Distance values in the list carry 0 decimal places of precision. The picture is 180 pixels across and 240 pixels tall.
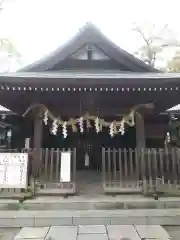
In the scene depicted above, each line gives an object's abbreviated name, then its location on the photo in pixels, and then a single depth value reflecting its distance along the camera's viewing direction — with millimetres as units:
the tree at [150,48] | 18779
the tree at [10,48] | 13433
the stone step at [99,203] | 4459
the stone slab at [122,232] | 3574
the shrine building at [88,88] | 5254
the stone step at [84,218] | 4164
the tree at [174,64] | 16221
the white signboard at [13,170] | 4697
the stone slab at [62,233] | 3631
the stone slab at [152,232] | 3615
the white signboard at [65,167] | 4876
